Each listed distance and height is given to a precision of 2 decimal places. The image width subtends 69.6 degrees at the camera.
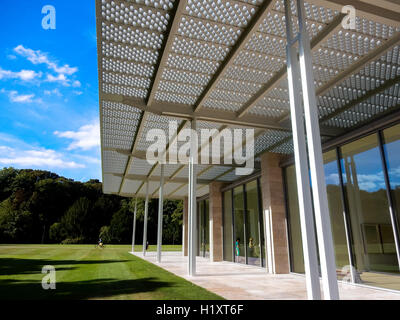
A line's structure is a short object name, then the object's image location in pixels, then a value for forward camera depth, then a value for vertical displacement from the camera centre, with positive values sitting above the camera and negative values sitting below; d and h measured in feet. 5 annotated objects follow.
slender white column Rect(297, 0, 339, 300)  15.14 +3.47
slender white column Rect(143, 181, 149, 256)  77.15 +1.66
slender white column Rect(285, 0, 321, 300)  16.66 +3.65
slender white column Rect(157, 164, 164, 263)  56.85 +1.79
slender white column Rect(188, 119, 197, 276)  37.04 +2.40
